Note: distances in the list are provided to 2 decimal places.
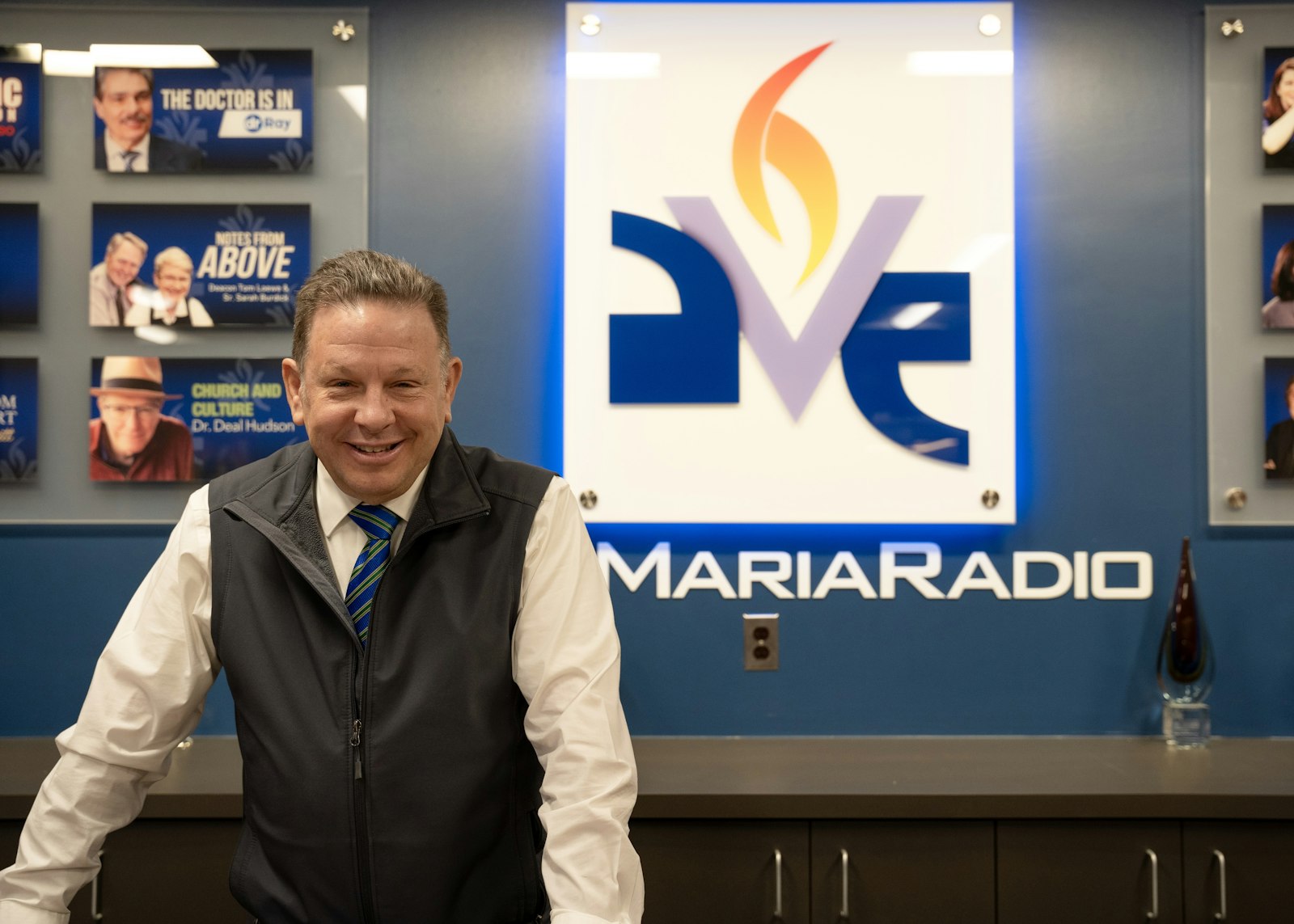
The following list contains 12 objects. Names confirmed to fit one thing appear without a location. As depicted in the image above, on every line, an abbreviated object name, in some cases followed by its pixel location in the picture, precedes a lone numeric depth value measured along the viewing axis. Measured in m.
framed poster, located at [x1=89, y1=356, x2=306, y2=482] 2.50
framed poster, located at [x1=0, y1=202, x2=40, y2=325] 2.52
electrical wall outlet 2.51
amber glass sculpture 2.39
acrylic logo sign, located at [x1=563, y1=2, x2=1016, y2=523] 2.49
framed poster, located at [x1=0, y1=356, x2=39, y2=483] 2.51
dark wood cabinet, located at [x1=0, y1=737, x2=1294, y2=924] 1.99
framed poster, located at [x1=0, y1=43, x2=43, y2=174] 2.53
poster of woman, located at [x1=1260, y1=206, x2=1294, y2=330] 2.50
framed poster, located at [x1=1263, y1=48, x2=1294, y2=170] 2.51
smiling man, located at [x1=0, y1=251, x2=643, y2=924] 1.42
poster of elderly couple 2.51
